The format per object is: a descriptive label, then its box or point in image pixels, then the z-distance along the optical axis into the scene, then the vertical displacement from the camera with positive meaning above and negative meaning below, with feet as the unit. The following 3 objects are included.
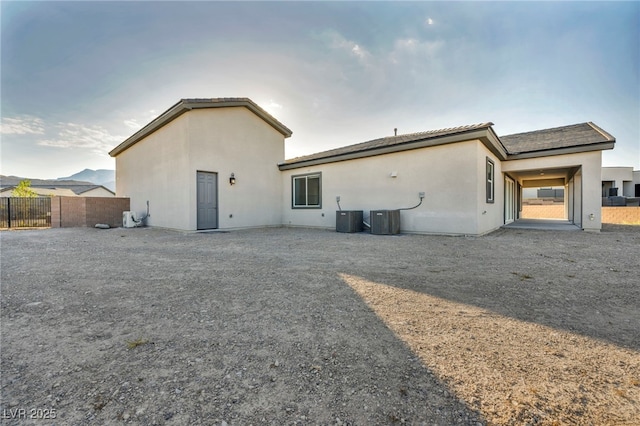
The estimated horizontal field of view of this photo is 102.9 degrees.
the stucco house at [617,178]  75.15 +9.16
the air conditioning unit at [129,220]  34.32 -1.30
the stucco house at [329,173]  23.80 +4.26
